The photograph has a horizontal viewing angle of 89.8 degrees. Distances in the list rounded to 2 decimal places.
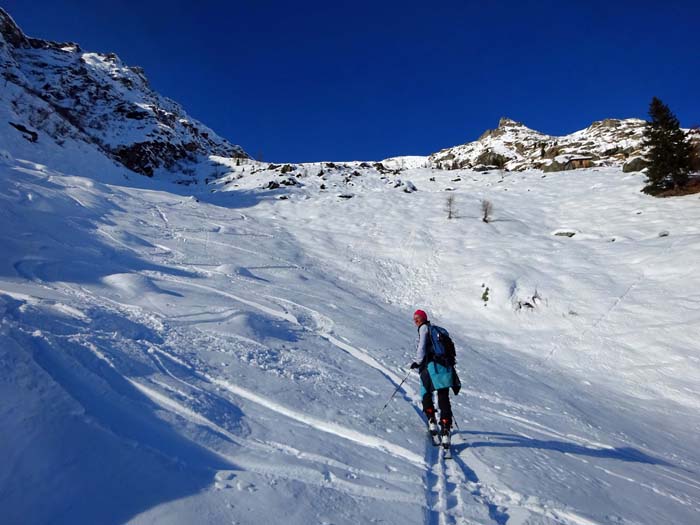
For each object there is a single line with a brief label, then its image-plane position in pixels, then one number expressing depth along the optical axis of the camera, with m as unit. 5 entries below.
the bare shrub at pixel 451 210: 28.49
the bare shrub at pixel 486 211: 27.50
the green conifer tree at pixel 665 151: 24.62
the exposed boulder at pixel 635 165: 34.94
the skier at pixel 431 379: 5.05
